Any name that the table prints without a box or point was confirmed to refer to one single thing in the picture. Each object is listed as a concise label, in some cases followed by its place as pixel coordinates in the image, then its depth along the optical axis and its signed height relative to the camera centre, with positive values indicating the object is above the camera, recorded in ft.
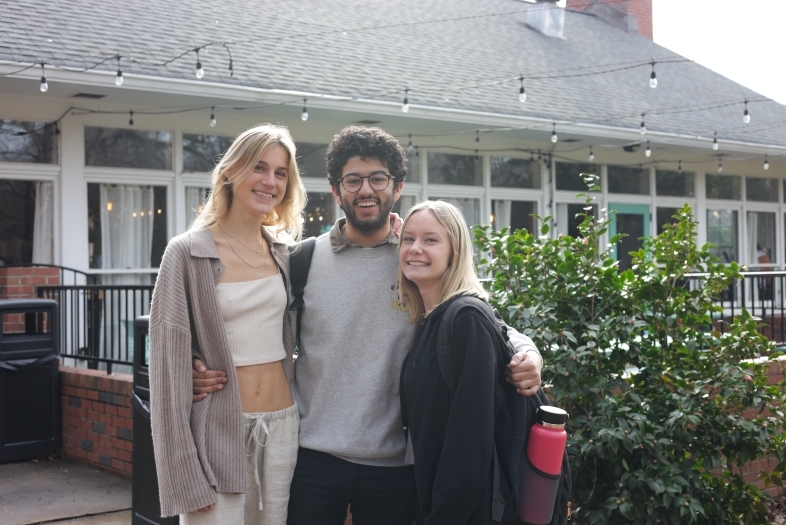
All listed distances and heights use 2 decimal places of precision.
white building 29.81 +6.11
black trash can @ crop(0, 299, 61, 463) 22.88 -3.26
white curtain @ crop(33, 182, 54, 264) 30.19 +1.65
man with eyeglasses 9.48 -1.30
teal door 46.91 +2.31
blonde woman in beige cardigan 8.83 -0.90
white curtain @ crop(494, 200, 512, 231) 42.27 +2.66
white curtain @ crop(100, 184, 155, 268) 31.45 +1.62
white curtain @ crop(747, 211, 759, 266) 52.95 +1.78
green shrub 13.66 -1.81
